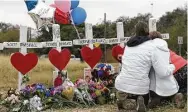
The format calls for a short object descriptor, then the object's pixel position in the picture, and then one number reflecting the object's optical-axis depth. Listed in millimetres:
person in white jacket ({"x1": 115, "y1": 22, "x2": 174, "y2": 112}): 5824
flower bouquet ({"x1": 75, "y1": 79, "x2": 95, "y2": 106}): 6920
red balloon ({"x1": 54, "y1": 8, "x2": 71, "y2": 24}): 8250
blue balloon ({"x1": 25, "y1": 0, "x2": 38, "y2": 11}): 8034
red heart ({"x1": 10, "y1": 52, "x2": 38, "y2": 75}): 7180
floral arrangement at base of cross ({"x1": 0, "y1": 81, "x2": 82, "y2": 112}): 6488
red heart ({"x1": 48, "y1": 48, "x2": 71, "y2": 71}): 7457
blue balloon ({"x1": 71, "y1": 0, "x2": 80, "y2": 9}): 8433
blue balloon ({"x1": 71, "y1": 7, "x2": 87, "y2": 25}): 8500
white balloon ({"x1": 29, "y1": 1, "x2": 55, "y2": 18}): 8023
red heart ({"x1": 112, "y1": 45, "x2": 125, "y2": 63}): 8172
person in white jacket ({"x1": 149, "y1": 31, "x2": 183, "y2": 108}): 5832
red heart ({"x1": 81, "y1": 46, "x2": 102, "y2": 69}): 7922
